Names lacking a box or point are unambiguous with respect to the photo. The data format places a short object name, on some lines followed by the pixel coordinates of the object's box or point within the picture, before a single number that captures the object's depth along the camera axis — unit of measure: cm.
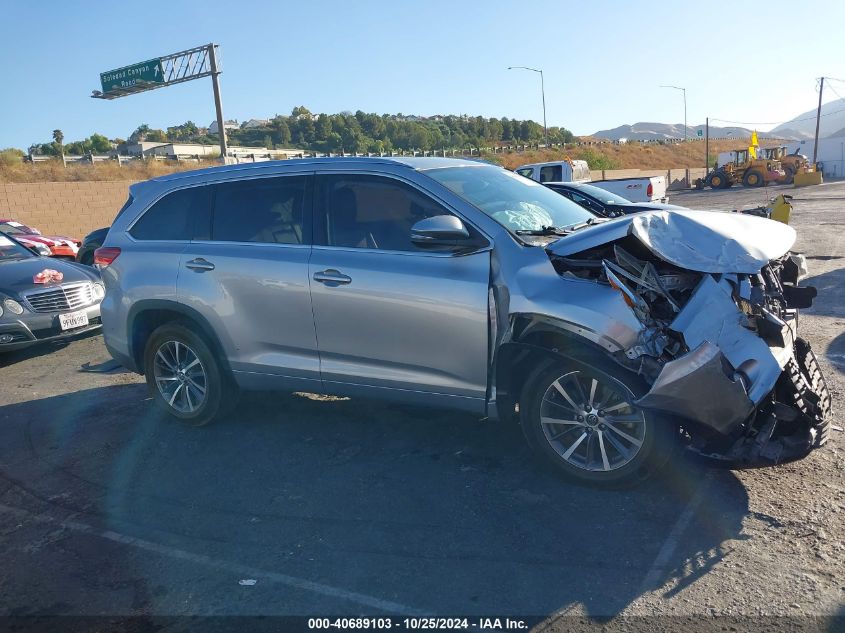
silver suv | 377
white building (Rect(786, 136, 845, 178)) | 5684
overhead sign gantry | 2995
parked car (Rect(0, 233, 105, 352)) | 819
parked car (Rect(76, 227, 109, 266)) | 1339
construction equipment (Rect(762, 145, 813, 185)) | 4497
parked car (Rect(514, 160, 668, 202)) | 2006
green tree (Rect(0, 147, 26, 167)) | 4019
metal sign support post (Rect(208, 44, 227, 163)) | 2972
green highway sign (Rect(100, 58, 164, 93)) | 3256
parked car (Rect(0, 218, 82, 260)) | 1740
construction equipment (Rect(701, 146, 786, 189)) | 4309
